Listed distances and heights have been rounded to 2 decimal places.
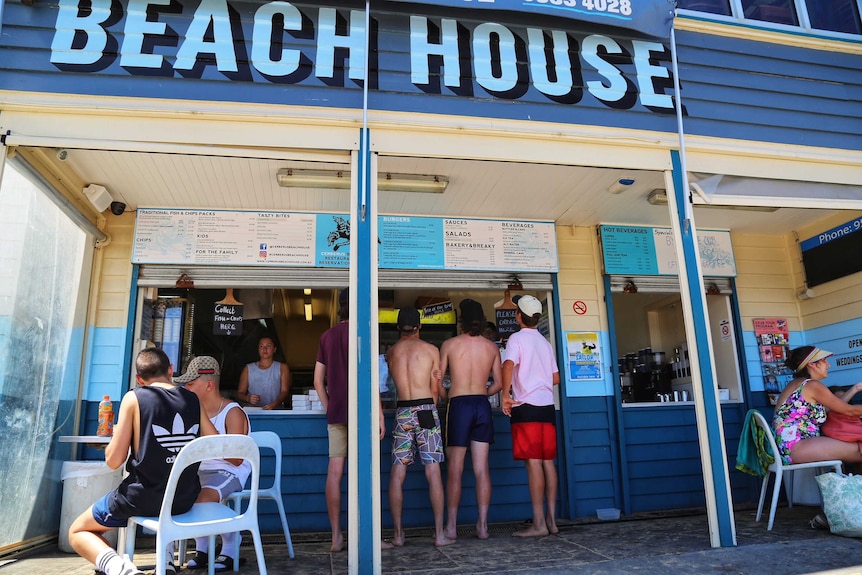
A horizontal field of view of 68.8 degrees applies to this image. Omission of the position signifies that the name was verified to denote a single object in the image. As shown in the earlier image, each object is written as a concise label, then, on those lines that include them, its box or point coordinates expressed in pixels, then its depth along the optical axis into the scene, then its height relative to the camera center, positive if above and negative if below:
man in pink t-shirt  4.38 +0.11
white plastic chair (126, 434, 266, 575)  2.66 -0.38
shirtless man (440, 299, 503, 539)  4.31 +0.13
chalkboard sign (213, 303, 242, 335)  5.37 +0.92
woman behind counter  5.43 +0.41
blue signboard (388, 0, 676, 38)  3.99 +2.61
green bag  3.73 -0.51
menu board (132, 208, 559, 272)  5.00 +1.50
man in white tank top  3.49 -0.01
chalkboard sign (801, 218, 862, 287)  5.47 +1.43
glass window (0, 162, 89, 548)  3.85 +0.55
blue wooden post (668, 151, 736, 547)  3.65 +0.27
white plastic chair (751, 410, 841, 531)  4.06 -0.31
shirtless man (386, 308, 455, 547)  4.18 +0.08
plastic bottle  4.11 +0.08
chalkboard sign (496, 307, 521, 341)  5.70 +0.89
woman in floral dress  4.12 +0.02
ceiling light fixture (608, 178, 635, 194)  4.73 +1.75
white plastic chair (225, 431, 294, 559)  3.60 -0.36
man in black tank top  2.80 -0.14
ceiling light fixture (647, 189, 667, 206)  5.02 +1.75
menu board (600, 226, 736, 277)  5.64 +1.50
